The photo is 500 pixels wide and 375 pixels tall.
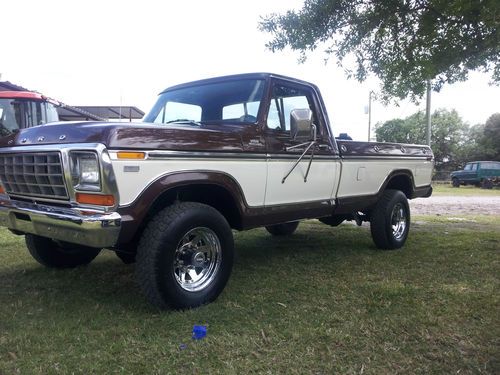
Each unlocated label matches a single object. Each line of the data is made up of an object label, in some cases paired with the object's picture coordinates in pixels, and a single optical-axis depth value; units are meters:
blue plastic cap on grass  3.14
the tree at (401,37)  6.92
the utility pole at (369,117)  34.20
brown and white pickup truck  3.23
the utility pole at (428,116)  20.06
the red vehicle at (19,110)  11.45
